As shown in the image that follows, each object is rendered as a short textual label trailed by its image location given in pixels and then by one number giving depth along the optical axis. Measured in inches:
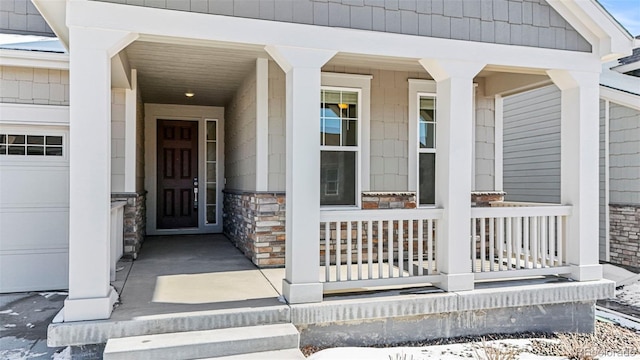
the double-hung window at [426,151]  241.0
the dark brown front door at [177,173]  347.6
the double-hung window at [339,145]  223.3
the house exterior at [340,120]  138.3
